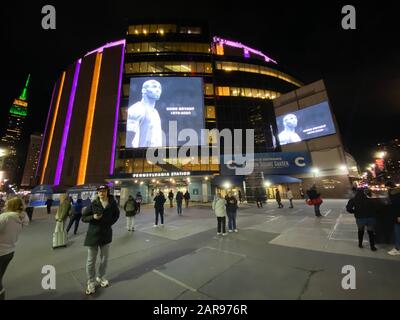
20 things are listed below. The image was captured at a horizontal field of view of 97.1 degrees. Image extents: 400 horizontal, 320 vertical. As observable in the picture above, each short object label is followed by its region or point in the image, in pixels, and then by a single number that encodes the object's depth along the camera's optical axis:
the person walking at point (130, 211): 8.68
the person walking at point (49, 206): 17.48
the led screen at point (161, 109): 27.95
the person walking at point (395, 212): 4.55
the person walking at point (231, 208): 7.79
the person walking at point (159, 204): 9.45
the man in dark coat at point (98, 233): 3.30
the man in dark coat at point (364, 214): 4.98
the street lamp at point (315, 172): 27.44
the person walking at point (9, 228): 2.91
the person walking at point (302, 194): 24.70
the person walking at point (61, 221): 6.32
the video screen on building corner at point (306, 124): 28.83
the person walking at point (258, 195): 17.22
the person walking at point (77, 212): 8.60
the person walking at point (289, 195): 14.97
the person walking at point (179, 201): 13.56
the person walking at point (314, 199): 10.28
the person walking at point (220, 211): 7.29
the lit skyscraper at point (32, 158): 126.81
